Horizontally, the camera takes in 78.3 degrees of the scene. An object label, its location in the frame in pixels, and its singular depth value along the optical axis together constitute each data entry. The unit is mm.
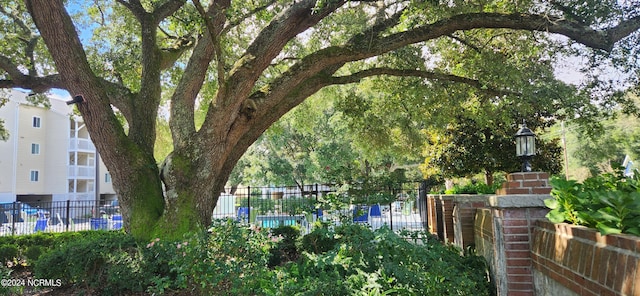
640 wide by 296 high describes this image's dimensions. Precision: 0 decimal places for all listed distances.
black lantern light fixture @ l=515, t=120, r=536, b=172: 4582
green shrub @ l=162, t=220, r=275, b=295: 4164
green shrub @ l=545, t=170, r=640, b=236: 2240
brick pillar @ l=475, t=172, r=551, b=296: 3615
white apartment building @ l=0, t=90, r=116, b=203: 27609
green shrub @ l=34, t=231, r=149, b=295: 5357
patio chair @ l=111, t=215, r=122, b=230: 17938
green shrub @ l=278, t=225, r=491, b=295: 3641
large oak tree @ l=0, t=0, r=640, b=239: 6477
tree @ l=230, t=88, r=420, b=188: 24328
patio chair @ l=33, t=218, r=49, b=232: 17600
